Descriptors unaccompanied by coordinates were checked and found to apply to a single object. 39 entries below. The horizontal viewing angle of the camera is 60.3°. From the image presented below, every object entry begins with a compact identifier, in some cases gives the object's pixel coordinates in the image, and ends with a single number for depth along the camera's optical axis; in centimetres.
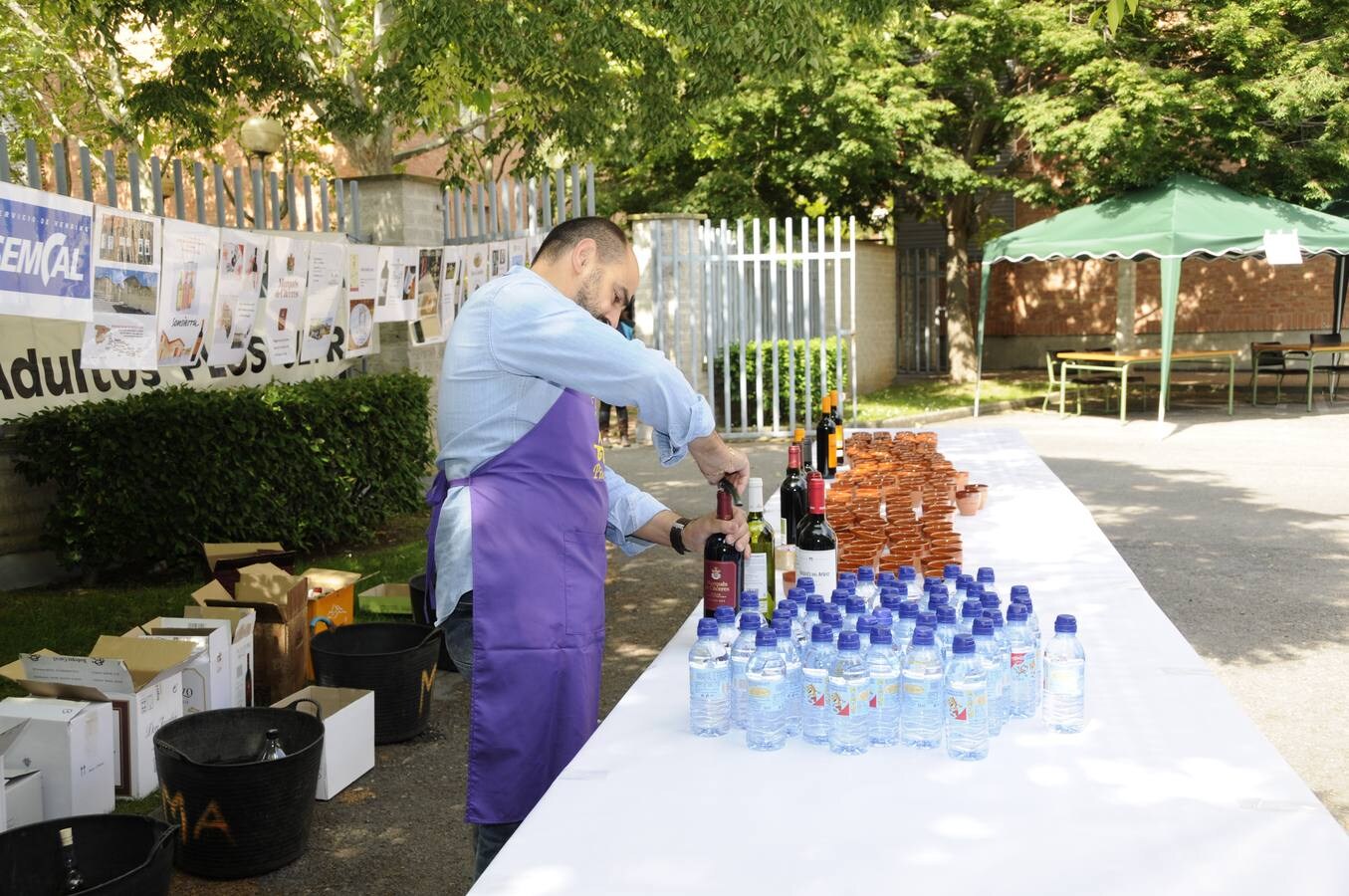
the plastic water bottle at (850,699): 215
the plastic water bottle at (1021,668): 233
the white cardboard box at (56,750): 381
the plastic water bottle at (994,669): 223
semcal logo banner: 469
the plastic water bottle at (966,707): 212
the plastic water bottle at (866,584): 286
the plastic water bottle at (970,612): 240
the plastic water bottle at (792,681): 228
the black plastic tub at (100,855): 297
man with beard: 277
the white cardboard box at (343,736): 434
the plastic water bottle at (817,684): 222
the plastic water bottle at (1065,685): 227
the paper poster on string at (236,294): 639
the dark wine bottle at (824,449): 504
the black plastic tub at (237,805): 364
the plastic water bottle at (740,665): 229
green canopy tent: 1422
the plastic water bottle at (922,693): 216
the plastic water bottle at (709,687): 231
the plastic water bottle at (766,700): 219
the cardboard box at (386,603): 591
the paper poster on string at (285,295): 693
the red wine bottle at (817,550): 306
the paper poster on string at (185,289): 592
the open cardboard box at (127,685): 409
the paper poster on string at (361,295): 780
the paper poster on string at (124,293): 536
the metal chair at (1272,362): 1686
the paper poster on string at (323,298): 734
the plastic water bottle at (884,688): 218
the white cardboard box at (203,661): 447
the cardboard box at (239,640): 470
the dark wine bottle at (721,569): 284
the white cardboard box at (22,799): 366
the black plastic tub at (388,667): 478
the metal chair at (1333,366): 1656
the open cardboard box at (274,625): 507
